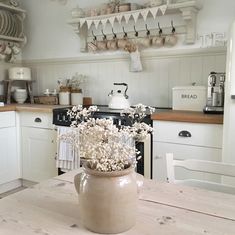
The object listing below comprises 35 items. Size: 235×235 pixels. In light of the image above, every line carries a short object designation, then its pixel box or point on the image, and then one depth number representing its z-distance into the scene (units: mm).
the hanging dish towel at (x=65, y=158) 2414
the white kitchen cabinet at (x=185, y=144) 1947
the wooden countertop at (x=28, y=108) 2645
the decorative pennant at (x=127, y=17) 2639
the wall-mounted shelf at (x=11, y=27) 3242
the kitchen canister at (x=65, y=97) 3037
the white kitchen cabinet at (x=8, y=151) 2750
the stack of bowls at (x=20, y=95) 3275
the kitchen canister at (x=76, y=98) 3012
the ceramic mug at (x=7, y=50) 3279
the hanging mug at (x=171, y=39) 2590
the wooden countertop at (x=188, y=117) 1919
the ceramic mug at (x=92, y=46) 3010
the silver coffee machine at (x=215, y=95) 2121
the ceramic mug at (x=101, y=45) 2955
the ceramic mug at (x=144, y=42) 2699
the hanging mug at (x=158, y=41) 2629
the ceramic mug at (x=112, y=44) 2881
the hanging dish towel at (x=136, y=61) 2744
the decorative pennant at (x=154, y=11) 2475
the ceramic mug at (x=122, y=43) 2807
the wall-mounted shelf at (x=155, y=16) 2400
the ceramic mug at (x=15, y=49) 3399
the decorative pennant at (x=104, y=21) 2751
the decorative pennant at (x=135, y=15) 2589
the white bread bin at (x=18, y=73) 3261
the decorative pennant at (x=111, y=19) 2713
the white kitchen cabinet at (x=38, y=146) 2701
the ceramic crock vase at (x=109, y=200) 715
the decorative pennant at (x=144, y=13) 2543
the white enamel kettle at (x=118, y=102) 2477
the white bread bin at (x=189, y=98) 2365
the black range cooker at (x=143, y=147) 2137
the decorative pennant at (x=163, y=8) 2429
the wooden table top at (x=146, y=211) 748
